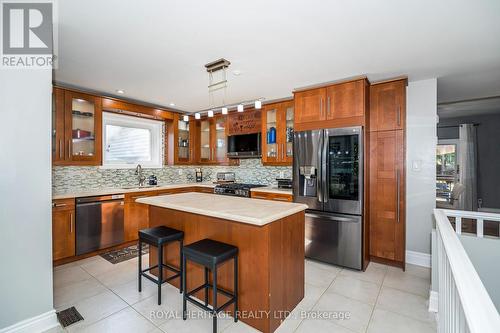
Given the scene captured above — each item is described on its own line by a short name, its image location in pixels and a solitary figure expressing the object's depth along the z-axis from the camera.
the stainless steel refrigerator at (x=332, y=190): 3.05
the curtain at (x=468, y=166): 5.46
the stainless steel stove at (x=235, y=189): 4.19
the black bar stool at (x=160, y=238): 2.27
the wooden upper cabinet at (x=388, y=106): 3.12
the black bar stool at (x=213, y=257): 1.80
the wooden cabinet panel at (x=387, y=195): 3.14
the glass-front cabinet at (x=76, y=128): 3.35
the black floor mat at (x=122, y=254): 3.38
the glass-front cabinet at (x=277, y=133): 4.14
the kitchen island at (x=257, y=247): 1.89
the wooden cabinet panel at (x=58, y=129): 3.31
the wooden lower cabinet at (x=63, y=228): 3.07
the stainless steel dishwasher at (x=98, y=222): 3.31
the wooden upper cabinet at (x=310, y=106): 3.37
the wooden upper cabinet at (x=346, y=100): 3.06
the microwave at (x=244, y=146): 4.53
